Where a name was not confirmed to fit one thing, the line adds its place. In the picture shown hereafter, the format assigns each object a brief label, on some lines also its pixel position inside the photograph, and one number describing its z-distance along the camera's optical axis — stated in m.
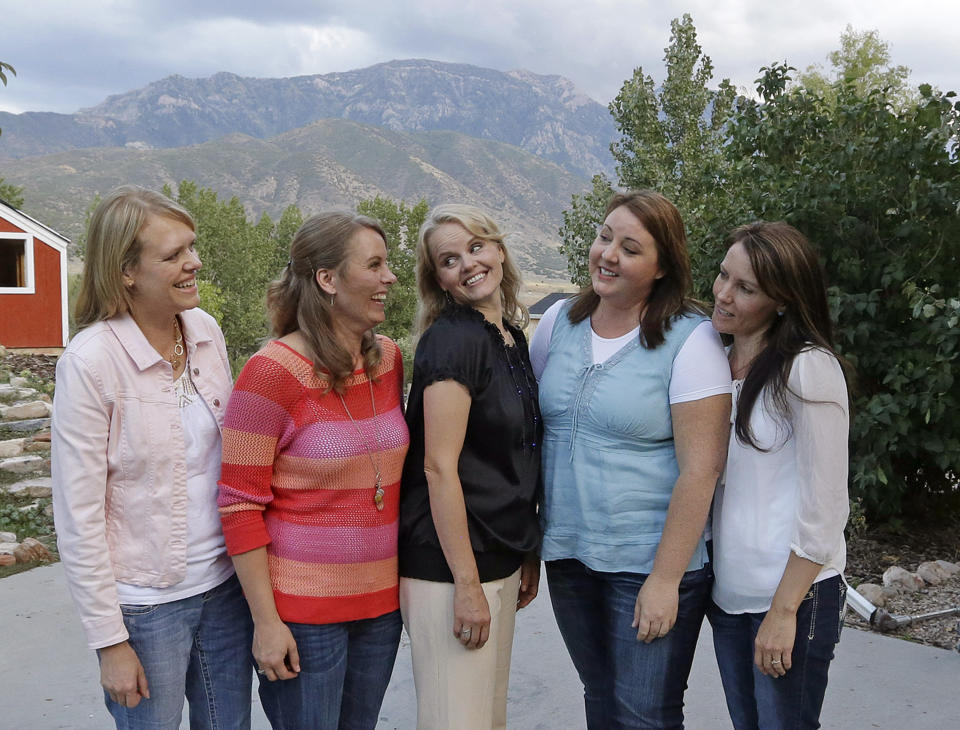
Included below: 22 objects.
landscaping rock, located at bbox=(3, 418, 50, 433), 11.06
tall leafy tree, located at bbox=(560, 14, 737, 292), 18.44
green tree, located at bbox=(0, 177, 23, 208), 33.67
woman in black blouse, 2.33
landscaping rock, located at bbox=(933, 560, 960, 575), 5.65
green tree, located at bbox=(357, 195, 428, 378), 31.41
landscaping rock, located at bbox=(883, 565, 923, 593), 5.41
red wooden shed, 19.52
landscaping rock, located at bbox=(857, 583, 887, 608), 5.21
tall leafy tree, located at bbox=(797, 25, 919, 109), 40.44
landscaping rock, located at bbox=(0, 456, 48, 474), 8.95
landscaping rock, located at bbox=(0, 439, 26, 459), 9.64
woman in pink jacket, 2.12
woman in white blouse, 2.27
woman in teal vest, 2.38
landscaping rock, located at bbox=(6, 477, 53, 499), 8.06
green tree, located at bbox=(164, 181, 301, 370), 28.70
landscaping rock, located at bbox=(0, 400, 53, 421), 11.62
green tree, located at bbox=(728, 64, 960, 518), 5.43
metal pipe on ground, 4.78
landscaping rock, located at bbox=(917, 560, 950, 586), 5.53
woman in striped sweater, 2.26
